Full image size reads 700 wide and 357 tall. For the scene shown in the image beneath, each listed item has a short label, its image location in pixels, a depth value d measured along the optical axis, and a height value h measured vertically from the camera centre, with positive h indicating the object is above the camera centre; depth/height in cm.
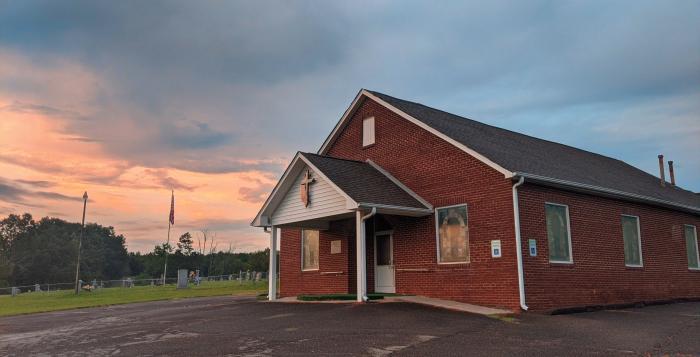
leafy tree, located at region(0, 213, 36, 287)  10419 +889
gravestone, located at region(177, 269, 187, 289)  3824 -43
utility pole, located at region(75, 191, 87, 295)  3595 +28
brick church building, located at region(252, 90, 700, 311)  1388 +135
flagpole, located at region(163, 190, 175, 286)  5450 +575
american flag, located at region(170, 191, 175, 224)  5441 +596
